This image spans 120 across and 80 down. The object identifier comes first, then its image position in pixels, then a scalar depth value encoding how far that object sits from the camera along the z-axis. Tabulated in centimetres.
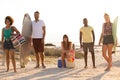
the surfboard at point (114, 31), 1262
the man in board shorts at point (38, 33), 1330
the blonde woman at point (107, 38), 1243
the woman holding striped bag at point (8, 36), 1181
